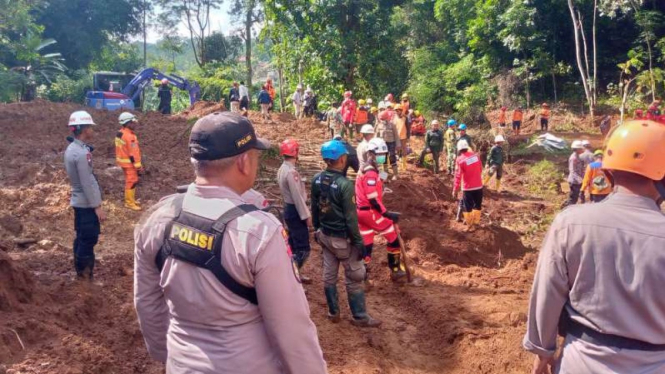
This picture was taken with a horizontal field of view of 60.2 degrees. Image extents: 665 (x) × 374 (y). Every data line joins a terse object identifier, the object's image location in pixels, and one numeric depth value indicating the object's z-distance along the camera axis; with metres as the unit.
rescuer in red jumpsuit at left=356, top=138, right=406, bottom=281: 6.77
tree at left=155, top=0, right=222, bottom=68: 41.88
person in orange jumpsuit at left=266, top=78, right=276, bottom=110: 22.69
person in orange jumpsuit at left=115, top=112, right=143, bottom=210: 9.62
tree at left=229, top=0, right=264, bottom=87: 35.78
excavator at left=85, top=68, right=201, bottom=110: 22.48
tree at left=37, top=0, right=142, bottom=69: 33.16
